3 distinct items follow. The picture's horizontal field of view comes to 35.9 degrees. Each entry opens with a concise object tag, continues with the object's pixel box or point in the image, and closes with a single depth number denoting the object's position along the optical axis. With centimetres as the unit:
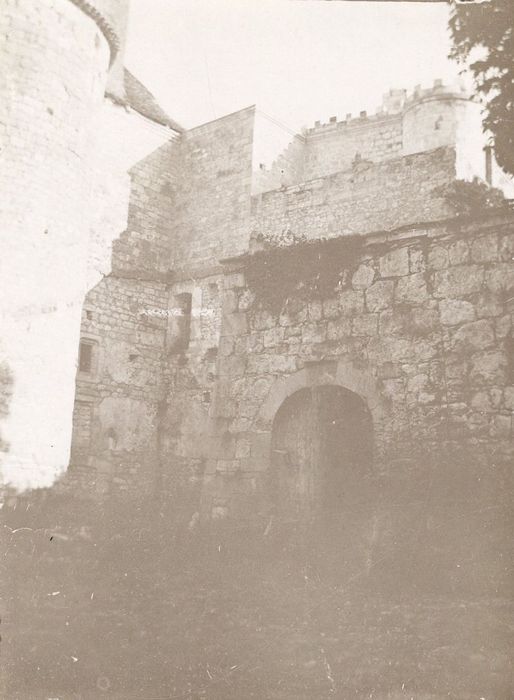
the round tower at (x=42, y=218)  1402
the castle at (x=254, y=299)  700
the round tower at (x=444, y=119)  2098
